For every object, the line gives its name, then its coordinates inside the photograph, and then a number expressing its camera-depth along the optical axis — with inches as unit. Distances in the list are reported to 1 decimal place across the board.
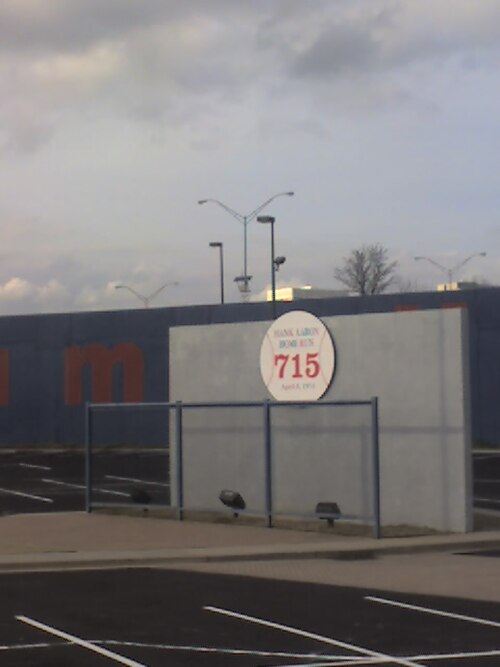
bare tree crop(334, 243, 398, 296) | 3860.7
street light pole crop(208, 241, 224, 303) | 2728.3
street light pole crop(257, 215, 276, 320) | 2124.8
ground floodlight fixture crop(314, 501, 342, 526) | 768.3
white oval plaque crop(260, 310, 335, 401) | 819.4
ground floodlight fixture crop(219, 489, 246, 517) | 824.9
